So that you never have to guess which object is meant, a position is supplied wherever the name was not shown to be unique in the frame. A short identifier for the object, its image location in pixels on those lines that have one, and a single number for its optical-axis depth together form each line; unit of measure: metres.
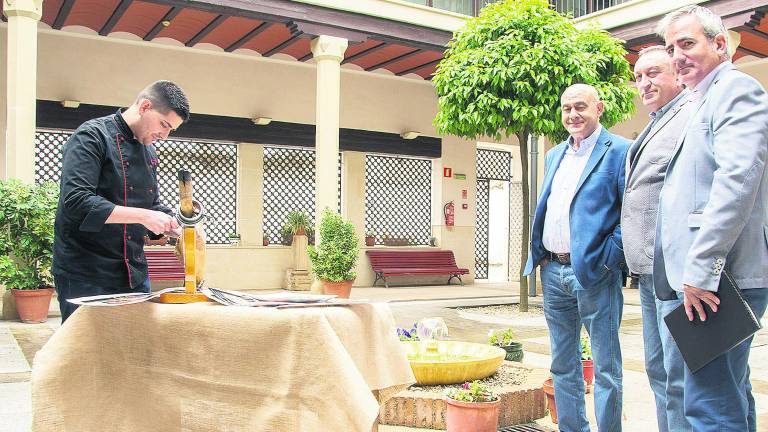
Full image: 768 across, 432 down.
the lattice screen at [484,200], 16.66
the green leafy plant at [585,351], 4.61
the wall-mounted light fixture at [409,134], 15.12
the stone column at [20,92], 8.74
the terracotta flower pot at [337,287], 10.70
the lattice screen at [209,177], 13.08
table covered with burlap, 2.14
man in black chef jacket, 2.57
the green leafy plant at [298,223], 13.69
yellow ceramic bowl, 4.16
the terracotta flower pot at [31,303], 8.10
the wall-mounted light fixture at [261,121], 13.45
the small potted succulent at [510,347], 5.03
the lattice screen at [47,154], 11.91
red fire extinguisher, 15.56
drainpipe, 12.36
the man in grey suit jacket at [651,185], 2.87
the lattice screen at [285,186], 14.06
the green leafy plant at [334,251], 10.73
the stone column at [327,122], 11.00
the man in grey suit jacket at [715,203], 2.28
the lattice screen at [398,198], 15.25
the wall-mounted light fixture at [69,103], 11.74
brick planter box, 3.96
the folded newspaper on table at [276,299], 2.34
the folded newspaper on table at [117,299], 2.26
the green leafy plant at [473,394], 3.65
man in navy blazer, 3.25
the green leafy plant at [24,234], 8.02
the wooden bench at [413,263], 14.51
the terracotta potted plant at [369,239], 14.97
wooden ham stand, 2.52
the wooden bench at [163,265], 12.36
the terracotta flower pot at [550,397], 4.09
